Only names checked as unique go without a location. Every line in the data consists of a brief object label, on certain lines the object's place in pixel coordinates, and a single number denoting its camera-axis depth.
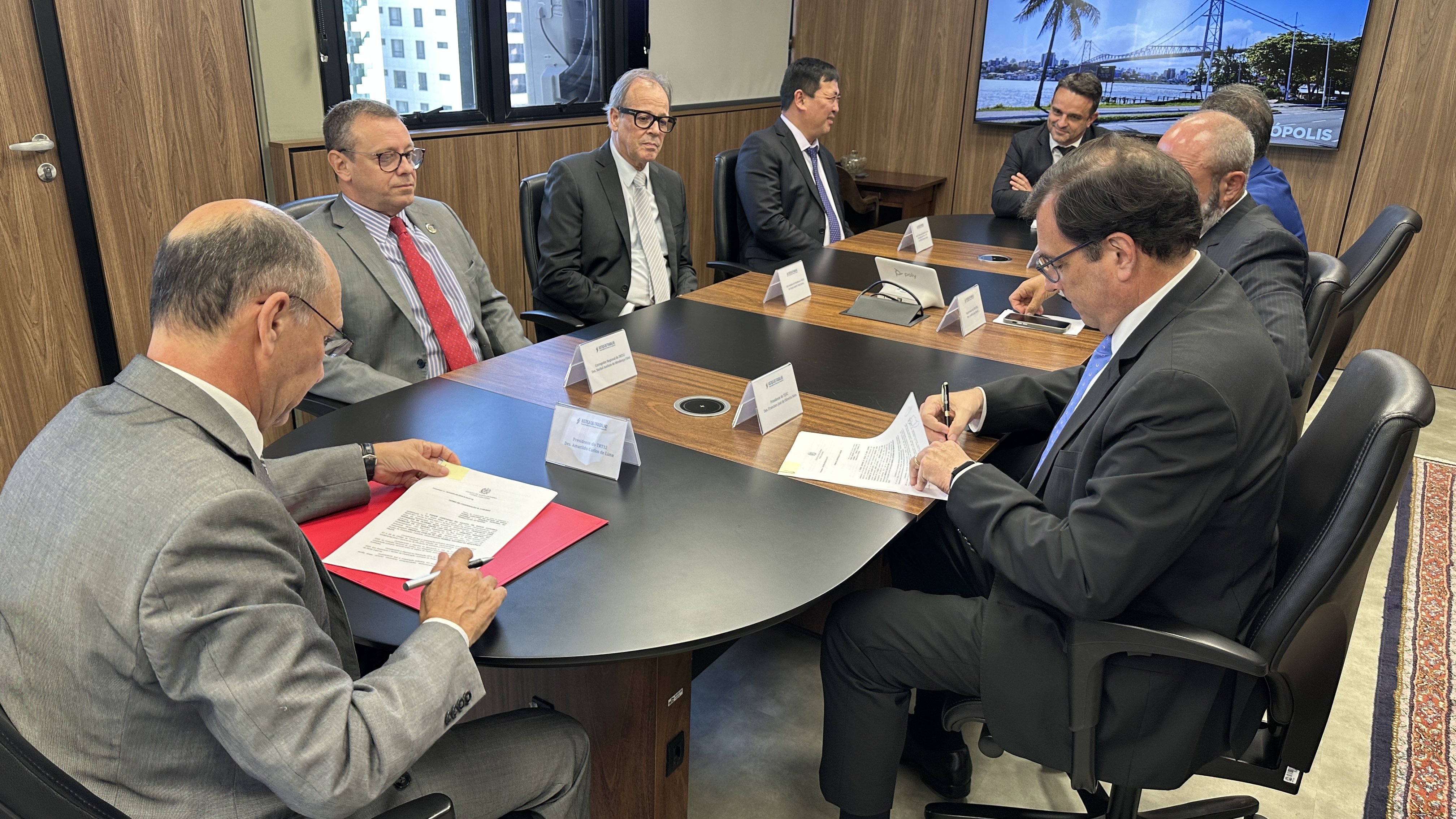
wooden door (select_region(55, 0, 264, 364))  3.03
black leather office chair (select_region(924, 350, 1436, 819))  1.34
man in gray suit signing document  0.92
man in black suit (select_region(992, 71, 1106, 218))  4.41
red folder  1.32
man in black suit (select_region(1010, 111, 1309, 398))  2.24
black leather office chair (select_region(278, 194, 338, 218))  2.57
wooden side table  5.88
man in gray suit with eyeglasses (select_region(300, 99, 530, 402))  2.41
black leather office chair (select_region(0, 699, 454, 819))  0.84
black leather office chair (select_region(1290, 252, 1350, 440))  2.45
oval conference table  1.27
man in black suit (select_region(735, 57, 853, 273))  3.80
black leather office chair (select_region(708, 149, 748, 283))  3.81
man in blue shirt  3.05
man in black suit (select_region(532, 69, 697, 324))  3.16
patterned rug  2.13
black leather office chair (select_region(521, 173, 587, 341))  3.16
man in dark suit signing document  1.35
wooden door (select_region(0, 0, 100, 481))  2.88
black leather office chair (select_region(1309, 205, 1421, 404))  2.65
